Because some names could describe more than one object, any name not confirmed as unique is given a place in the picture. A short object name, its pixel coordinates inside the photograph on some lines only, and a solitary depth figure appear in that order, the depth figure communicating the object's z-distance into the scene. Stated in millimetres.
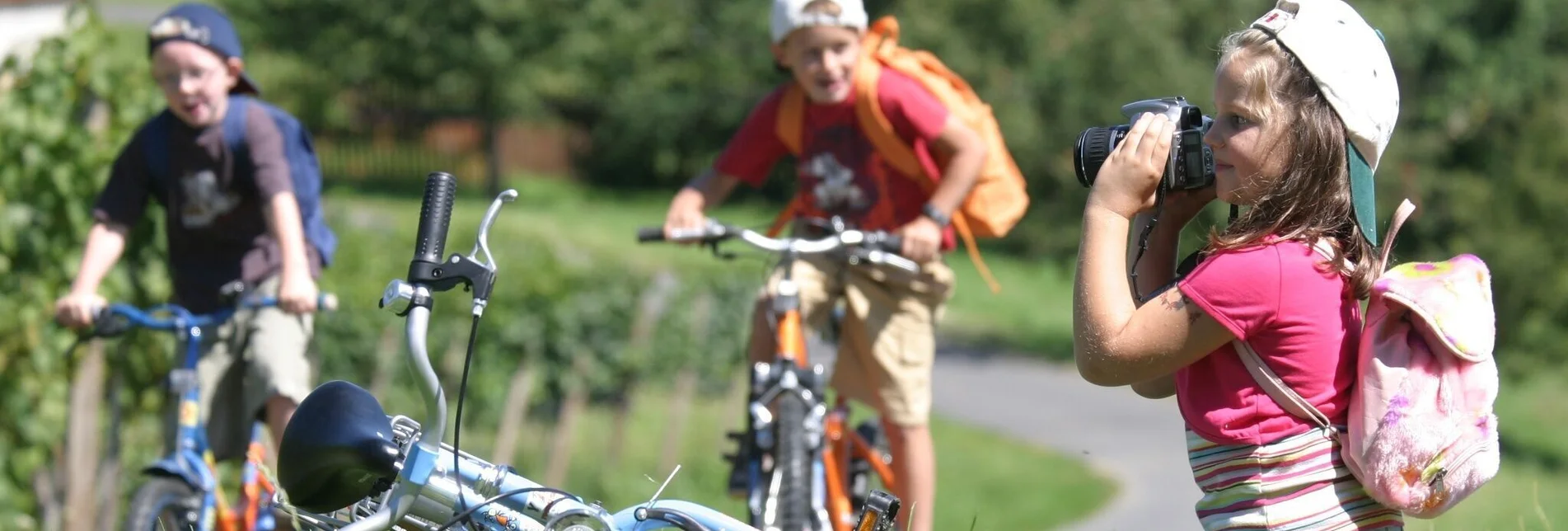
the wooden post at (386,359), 18562
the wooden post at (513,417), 18406
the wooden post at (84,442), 12711
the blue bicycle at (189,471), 9437
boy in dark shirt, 9312
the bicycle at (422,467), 4711
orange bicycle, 9242
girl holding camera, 5137
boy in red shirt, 9781
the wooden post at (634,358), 21391
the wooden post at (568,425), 19828
